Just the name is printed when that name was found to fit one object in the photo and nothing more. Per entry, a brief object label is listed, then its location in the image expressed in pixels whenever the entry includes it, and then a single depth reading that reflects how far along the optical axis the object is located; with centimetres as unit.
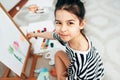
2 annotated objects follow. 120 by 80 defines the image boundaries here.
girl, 73
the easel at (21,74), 102
